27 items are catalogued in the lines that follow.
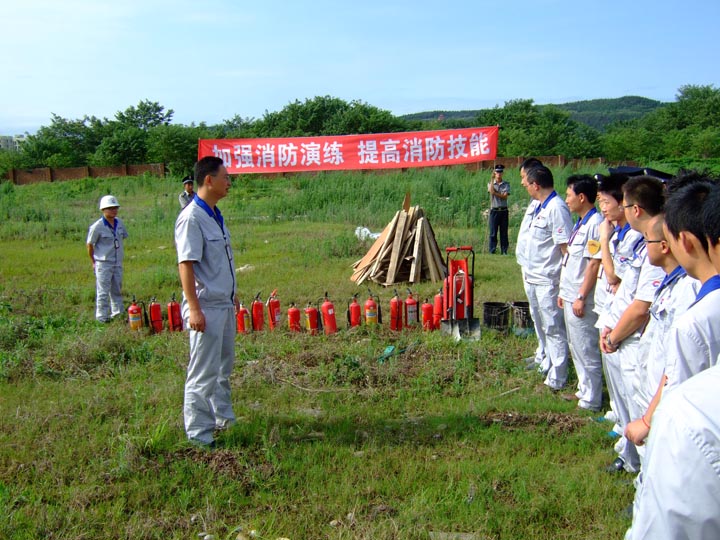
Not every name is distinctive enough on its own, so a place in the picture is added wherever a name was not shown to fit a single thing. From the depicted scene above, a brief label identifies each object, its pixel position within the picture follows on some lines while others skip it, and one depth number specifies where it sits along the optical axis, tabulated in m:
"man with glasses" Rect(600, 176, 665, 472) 3.32
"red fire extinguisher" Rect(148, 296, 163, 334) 7.40
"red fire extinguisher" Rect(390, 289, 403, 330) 7.11
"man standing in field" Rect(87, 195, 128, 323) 8.17
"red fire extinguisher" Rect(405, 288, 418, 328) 7.12
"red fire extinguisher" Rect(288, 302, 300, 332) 7.13
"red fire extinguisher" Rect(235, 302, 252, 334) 7.16
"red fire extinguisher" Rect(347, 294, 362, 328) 7.16
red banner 13.70
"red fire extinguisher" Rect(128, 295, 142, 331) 7.39
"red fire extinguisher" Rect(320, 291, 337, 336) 6.97
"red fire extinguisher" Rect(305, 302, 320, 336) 7.03
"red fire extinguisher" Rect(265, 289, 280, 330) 7.17
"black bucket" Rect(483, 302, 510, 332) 6.85
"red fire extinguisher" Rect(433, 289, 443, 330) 7.05
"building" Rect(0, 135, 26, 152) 139.71
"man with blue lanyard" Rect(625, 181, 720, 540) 1.03
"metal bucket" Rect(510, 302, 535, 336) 6.80
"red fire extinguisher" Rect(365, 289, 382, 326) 7.12
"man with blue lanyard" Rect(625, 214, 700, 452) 2.59
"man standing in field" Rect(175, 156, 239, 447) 4.21
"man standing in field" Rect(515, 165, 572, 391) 5.36
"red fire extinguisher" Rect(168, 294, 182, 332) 7.40
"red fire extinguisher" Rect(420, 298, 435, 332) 7.09
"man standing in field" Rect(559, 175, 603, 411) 4.82
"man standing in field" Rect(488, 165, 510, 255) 11.62
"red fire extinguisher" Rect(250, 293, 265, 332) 7.24
